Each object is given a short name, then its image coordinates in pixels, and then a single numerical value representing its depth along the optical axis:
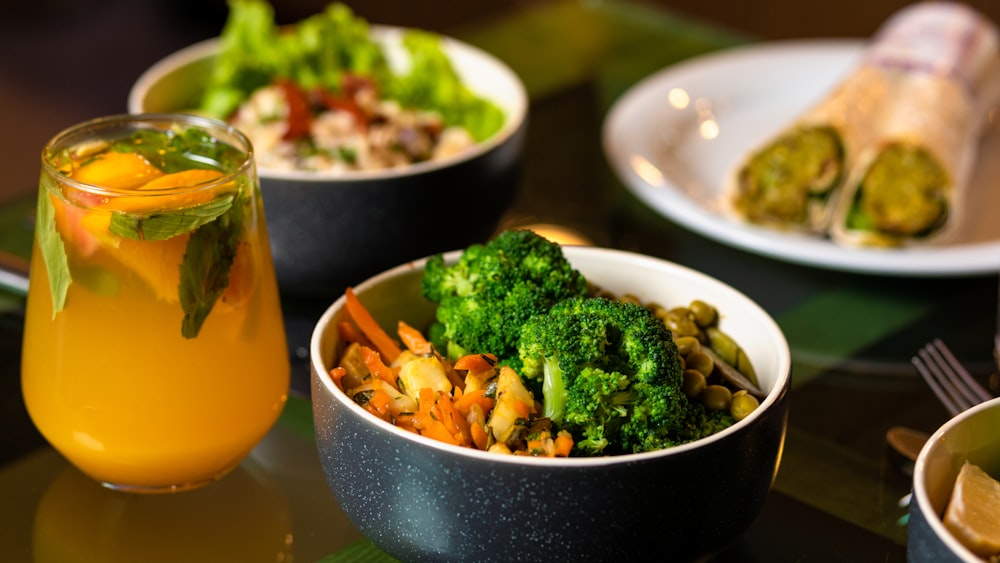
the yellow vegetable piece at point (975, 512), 0.67
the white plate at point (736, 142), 0.92
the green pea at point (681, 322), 0.75
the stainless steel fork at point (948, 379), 0.81
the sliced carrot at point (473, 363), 0.72
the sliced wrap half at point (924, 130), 1.00
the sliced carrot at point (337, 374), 0.72
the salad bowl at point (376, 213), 0.85
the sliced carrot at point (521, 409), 0.70
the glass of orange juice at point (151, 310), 0.72
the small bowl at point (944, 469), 0.66
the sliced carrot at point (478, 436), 0.70
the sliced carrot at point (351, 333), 0.74
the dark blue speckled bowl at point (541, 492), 0.67
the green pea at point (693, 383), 0.72
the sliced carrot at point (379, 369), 0.72
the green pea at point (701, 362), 0.74
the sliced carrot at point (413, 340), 0.75
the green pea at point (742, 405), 0.71
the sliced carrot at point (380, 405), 0.71
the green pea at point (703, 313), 0.76
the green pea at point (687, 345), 0.74
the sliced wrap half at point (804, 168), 1.02
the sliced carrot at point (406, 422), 0.70
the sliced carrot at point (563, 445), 0.69
